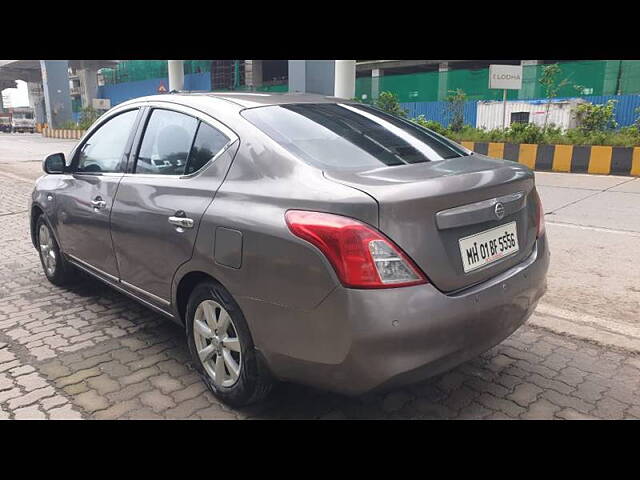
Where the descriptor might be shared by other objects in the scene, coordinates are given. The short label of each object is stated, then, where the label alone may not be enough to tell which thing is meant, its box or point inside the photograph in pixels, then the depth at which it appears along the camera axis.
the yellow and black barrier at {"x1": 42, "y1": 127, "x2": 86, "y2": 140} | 34.41
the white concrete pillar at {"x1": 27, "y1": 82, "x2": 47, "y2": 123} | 61.86
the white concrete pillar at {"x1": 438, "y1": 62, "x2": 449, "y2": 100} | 23.84
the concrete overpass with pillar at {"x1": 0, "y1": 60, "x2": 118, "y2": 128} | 39.25
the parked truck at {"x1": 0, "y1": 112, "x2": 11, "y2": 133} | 59.65
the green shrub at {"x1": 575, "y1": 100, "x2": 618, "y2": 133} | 13.24
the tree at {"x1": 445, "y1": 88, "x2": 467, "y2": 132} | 19.29
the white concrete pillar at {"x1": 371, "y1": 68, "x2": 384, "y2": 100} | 26.15
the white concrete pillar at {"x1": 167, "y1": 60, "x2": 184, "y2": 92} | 23.77
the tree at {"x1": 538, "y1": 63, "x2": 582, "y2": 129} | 16.78
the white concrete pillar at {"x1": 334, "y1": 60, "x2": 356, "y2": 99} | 14.71
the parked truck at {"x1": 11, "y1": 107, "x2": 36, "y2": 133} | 56.75
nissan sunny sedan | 2.06
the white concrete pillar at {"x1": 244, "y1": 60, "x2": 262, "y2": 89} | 39.75
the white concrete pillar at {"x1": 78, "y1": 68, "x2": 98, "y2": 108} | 48.88
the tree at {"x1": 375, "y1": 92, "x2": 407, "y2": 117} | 19.53
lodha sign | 14.74
